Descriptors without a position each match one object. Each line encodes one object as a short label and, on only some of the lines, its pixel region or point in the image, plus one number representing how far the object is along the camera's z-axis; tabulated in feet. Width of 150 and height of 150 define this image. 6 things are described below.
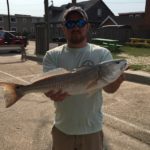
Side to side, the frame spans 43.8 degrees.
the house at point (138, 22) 58.69
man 5.40
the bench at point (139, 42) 46.49
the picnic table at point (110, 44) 37.61
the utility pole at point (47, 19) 34.64
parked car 48.08
